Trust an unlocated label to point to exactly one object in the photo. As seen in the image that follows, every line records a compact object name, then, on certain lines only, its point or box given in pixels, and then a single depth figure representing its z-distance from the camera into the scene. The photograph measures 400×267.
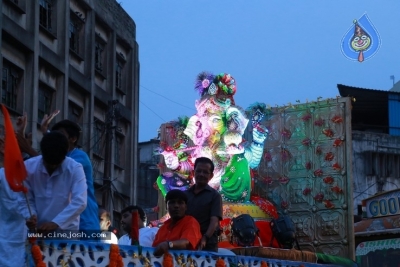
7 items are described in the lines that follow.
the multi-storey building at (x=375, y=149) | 34.53
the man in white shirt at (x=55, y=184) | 6.57
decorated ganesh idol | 16.42
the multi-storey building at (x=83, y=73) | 20.59
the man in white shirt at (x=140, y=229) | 8.69
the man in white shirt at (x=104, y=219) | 9.45
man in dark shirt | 8.23
